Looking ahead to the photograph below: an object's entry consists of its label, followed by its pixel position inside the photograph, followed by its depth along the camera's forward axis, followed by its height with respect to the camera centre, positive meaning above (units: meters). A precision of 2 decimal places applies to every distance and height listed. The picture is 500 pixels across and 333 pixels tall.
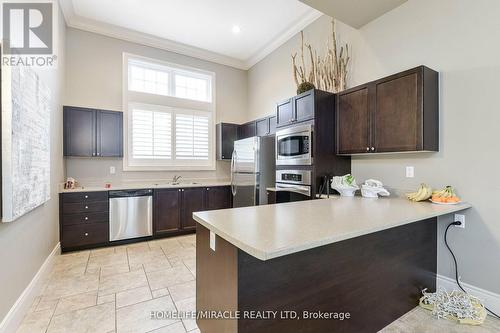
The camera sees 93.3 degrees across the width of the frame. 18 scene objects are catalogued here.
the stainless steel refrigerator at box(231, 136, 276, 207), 3.97 -0.08
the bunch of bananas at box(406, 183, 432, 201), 2.21 -0.27
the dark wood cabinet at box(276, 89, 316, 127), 2.90 +0.76
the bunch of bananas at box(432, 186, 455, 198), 2.08 -0.25
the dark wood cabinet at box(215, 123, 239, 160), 5.08 +0.58
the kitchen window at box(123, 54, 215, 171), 4.41 +1.01
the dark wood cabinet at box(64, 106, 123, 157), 3.67 +0.55
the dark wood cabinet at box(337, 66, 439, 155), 2.19 +0.52
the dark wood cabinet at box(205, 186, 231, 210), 4.50 -0.62
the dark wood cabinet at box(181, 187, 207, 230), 4.25 -0.69
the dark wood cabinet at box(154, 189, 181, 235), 4.01 -0.78
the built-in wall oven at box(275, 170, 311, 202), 2.97 -0.26
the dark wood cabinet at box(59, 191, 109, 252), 3.36 -0.79
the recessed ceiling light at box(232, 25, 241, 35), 4.15 +2.44
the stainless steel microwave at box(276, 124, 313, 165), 2.91 +0.27
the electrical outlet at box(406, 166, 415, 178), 2.49 -0.07
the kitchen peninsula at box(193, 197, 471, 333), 1.18 -0.61
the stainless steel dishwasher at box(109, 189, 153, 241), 3.67 -0.77
